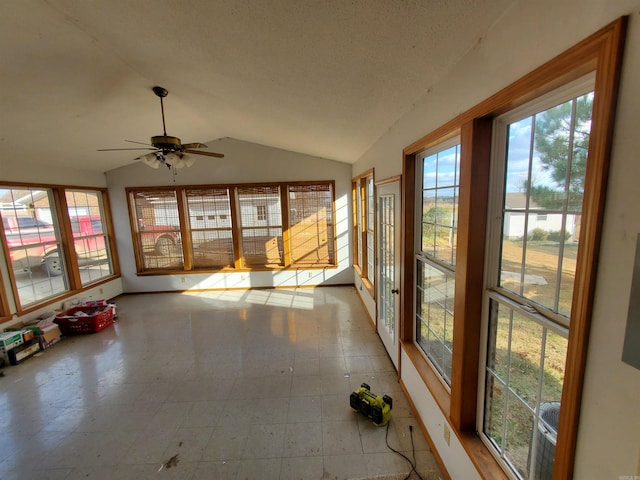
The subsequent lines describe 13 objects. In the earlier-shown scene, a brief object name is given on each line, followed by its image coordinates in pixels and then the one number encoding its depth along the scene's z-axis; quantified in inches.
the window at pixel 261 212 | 212.4
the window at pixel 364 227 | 164.6
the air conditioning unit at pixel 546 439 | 40.1
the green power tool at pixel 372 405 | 82.2
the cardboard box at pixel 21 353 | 125.5
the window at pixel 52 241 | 148.9
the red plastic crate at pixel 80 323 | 153.1
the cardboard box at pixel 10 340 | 124.3
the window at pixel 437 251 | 66.7
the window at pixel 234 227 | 210.5
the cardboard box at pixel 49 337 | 139.0
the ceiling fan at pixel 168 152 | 101.4
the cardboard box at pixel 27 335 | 132.9
